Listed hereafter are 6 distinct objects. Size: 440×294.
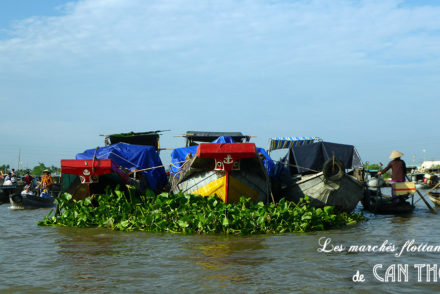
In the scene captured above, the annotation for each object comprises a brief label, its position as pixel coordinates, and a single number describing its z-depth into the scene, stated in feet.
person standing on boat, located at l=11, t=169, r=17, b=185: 70.00
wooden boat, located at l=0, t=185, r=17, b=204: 66.43
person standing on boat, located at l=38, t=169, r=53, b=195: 59.85
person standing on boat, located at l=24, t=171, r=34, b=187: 65.61
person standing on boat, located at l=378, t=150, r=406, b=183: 39.22
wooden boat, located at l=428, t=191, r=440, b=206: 47.55
